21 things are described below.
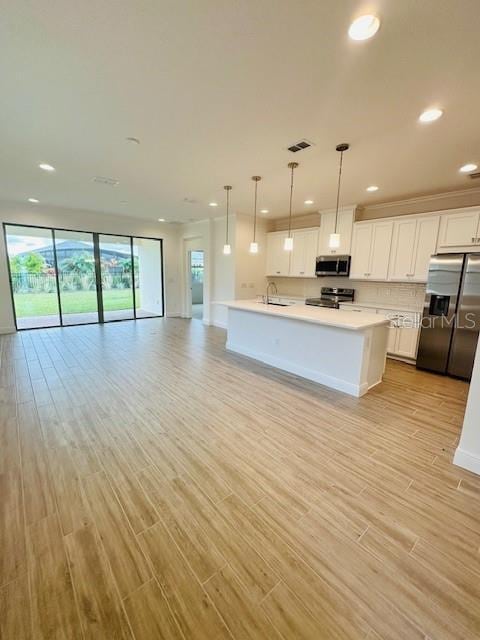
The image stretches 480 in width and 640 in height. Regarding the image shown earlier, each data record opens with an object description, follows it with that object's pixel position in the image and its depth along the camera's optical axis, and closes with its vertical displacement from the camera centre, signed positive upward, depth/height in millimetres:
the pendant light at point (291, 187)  3432 +1502
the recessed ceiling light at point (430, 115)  2244 +1461
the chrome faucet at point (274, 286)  7414 -158
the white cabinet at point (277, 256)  6695 +640
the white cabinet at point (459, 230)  3916 +844
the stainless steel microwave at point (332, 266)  5423 +342
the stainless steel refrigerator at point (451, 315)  3807 -456
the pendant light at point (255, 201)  3984 +1521
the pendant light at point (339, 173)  2885 +1472
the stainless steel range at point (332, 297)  5645 -337
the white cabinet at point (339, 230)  5355 +1098
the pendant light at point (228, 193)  4391 +1534
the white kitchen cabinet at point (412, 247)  4367 +632
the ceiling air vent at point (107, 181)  4168 +1531
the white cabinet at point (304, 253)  6086 +665
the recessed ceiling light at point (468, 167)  3287 +1497
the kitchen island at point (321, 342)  3369 -879
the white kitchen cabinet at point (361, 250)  5117 +644
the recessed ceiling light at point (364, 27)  1482 +1459
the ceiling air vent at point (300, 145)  2850 +1489
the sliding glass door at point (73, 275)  6320 +17
